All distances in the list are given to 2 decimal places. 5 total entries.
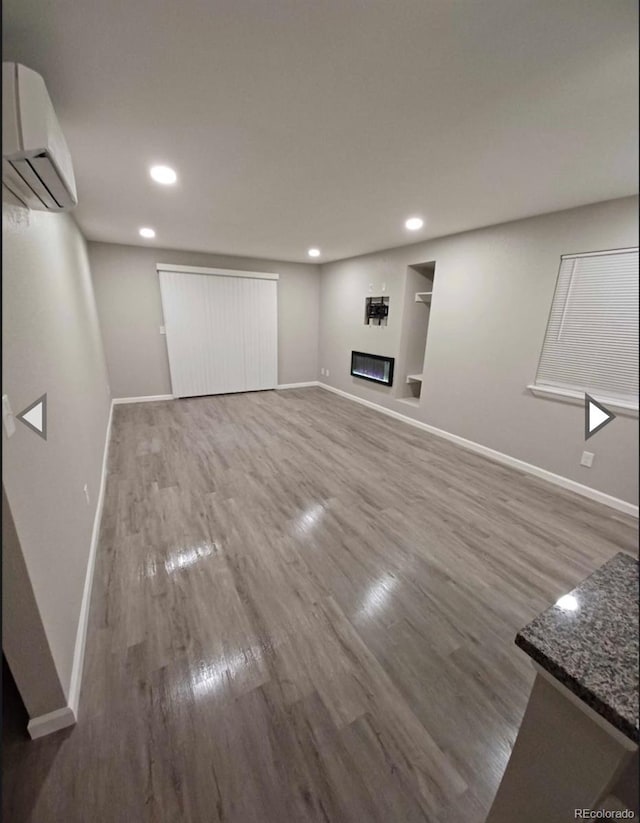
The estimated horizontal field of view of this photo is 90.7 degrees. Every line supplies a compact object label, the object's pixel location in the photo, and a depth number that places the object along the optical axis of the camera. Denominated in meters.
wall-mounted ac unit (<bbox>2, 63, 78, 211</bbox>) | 0.87
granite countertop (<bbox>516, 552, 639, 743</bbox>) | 0.42
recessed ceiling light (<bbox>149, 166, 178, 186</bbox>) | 1.93
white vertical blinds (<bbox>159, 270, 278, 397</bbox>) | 4.73
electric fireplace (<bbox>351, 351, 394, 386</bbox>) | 4.50
